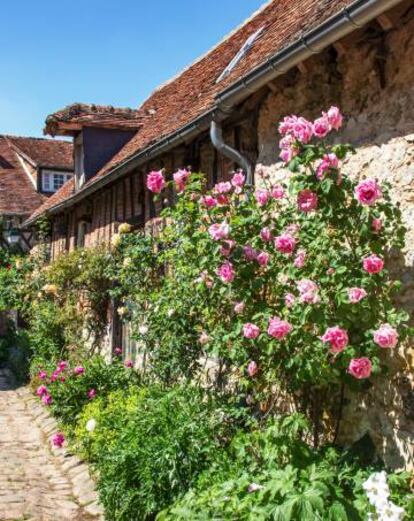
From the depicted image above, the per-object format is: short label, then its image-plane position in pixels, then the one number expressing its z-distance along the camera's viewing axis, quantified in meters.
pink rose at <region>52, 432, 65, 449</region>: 6.32
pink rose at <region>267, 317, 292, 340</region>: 3.47
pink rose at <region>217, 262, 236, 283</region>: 3.89
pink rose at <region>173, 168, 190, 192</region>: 4.52
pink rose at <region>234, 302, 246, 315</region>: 4.00
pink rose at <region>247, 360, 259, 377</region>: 4.07
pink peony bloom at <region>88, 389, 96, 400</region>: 6.94
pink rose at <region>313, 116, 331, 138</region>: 3.49
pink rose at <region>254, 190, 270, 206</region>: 4.07
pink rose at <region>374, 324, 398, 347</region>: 3.21
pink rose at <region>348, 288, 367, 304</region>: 3.32
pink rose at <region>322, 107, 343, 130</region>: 3.48
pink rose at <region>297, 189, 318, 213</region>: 3.56
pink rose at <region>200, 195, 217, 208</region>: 4.34
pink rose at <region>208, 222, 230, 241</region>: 3.88
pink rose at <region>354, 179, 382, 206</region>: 3.31
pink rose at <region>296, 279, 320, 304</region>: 3.38
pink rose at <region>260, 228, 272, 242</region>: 3.93
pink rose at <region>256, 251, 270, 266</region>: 3.91
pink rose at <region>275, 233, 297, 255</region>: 3.61
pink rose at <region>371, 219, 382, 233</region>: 3.48
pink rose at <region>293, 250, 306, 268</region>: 3.64
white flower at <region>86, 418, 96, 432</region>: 5.69
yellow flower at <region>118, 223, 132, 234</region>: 7.27
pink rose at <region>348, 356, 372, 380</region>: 3.37
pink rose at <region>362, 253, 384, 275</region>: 3.37
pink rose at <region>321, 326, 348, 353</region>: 3.33
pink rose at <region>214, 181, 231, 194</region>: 4.30
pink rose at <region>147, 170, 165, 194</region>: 4.55
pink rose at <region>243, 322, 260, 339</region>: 3.72
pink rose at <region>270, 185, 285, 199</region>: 3.99
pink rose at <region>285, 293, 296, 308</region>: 3.65
